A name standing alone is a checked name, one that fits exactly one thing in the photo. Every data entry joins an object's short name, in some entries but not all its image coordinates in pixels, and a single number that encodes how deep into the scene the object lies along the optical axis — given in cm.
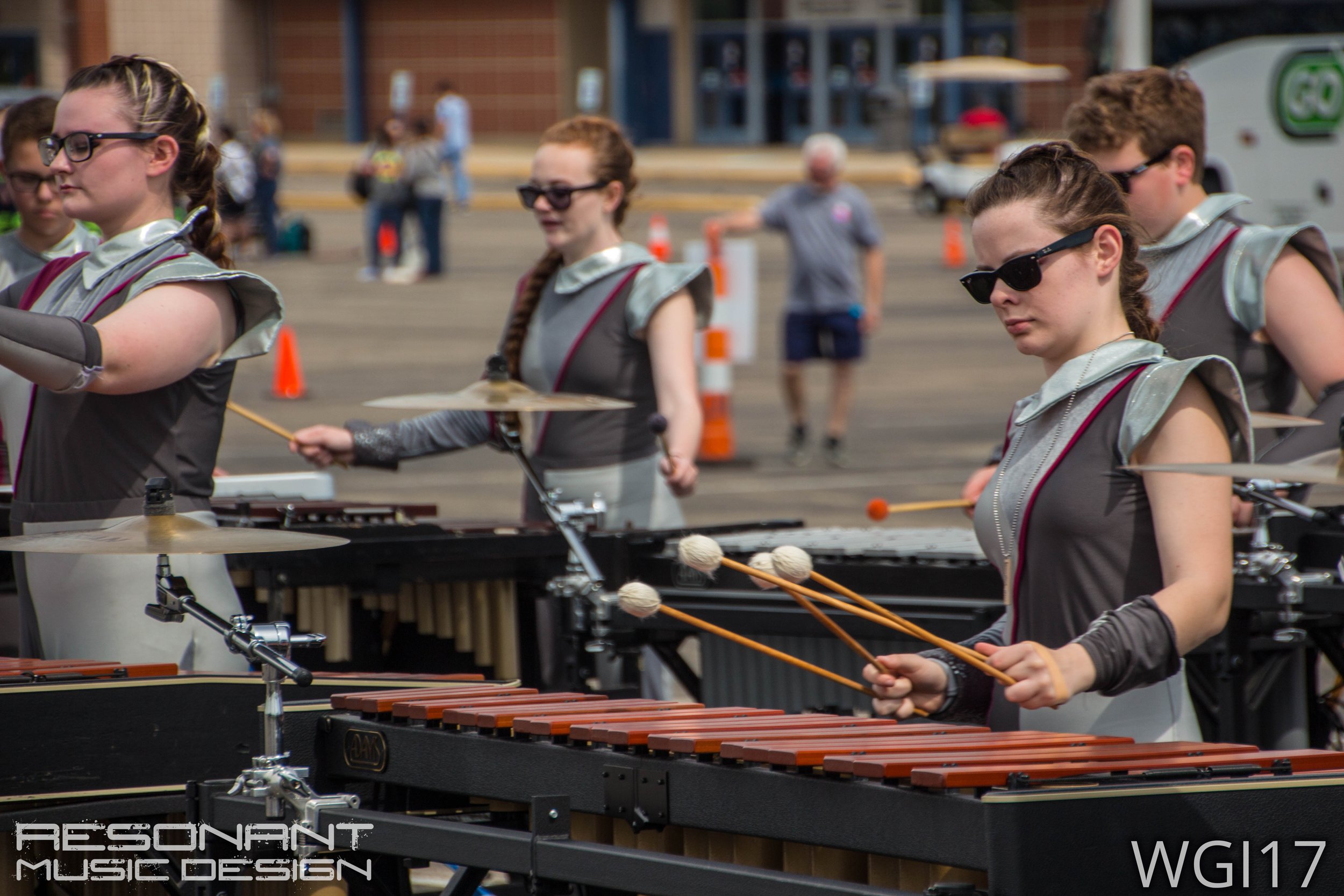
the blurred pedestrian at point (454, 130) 5512
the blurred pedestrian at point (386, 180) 4100
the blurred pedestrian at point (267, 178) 4641
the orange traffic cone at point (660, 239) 2750
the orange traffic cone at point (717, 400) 2342
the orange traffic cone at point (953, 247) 4703
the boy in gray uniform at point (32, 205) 1161
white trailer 3177
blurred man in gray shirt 2370
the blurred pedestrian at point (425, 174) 4066
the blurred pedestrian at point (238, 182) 4259
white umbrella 6587
